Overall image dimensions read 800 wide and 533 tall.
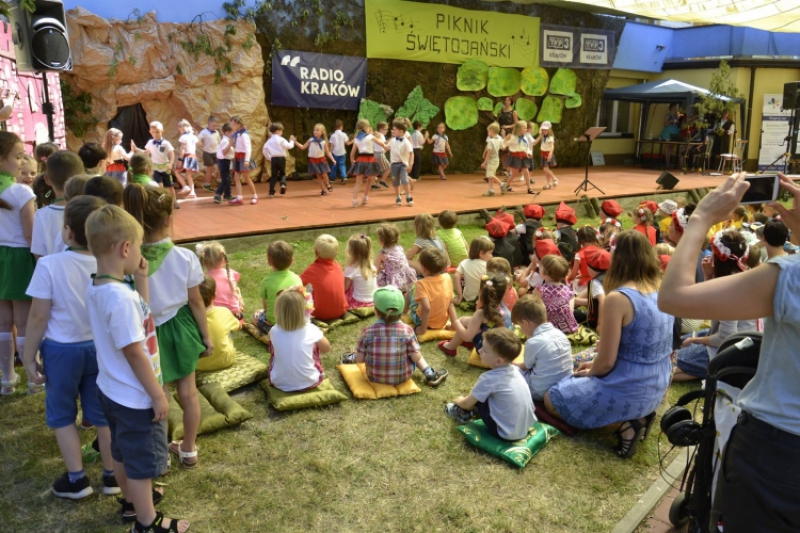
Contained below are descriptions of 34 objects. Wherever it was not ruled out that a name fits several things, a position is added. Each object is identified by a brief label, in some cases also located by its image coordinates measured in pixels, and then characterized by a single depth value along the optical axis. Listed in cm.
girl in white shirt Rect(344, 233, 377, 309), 558
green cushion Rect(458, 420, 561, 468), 334
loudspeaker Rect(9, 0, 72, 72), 707
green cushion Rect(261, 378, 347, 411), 386
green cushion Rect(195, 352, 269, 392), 417
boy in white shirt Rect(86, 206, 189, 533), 234
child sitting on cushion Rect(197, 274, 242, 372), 420
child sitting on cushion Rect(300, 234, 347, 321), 531
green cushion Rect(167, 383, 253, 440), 358
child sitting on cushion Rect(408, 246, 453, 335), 501
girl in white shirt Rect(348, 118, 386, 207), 1034
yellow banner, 1420
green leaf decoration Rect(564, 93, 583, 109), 1783
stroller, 193
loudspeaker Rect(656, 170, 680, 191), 921
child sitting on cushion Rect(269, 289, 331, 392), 389
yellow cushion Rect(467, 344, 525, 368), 462
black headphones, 209
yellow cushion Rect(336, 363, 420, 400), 407
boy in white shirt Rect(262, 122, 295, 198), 1077
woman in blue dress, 333
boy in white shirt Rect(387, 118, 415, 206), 1005
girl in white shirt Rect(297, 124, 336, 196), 1135
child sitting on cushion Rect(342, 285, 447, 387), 409
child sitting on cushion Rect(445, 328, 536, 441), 341
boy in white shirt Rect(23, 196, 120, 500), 279
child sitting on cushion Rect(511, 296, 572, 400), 383
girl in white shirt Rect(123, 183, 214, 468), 292
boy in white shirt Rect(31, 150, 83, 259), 344
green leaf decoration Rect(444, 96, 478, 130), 1594
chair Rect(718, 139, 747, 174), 1729
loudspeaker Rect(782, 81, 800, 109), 1144
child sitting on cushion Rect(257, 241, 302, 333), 492
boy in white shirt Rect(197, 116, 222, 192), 1135
